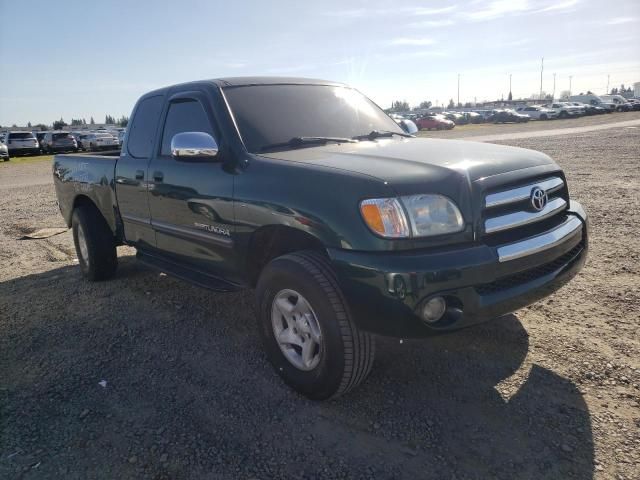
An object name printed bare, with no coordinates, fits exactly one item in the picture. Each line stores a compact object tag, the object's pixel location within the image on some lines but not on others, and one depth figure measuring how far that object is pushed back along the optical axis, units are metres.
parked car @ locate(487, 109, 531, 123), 45.19
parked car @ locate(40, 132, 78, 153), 29.21
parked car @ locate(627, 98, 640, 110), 49.89
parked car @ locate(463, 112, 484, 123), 52.41
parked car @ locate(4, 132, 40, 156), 27.86
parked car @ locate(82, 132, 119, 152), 30.06
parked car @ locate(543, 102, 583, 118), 45.69
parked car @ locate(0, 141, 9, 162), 25.14
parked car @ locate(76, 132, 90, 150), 30.77
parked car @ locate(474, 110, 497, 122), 50.27
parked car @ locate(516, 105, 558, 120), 45.97
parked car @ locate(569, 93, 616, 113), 49.17
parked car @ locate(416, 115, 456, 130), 42.84
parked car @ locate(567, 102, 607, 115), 47.34
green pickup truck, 2.55
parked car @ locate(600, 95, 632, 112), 50.41
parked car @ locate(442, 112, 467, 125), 53.06
